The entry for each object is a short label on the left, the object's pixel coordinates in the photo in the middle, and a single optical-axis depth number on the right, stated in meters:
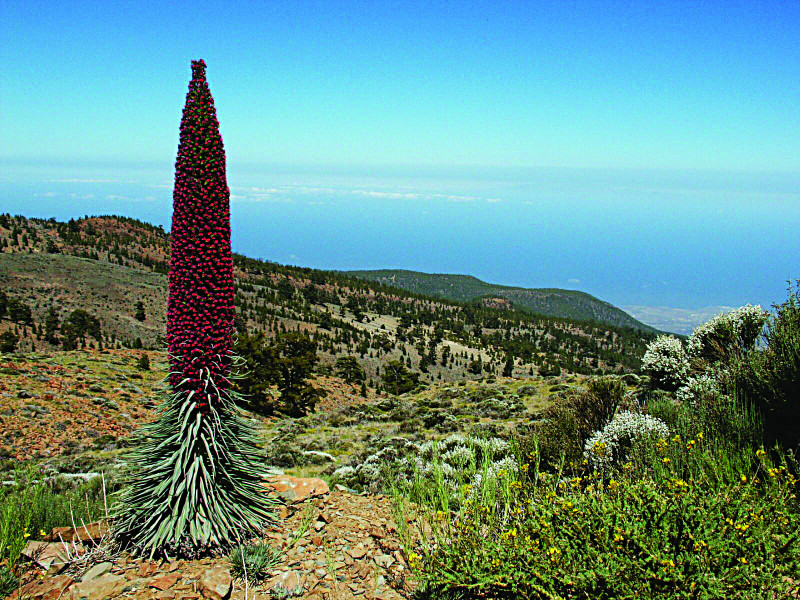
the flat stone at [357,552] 4.15
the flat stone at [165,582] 3.60
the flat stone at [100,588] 3.49
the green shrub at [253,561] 3.78
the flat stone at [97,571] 3.73
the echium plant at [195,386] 3.86
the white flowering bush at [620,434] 5.96
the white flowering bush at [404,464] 7.07
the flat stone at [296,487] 5.29
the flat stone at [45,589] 3.45
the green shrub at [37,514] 3.74
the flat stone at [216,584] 3.53
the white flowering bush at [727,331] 9.66
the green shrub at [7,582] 3.40
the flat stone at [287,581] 3.68
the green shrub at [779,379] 5.23
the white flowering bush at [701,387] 6.57
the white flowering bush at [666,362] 10.91
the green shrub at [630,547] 2.62
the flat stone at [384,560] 3.99
